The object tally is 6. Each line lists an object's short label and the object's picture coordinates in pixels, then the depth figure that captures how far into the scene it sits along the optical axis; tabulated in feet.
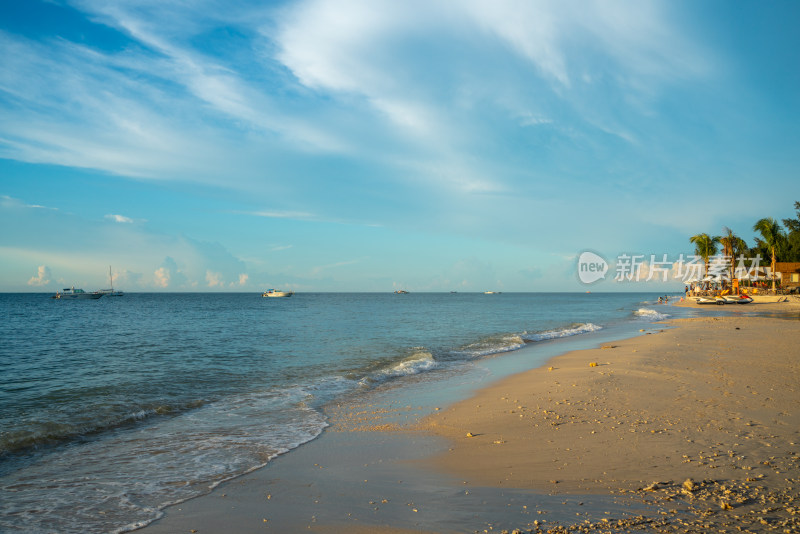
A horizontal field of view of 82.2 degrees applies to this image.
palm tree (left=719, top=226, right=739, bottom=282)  305.96
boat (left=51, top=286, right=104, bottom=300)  465.06
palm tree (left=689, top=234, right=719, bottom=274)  338.34
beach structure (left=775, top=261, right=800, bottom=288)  265.13
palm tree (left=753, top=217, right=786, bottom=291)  272.72
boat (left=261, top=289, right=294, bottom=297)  606.55
